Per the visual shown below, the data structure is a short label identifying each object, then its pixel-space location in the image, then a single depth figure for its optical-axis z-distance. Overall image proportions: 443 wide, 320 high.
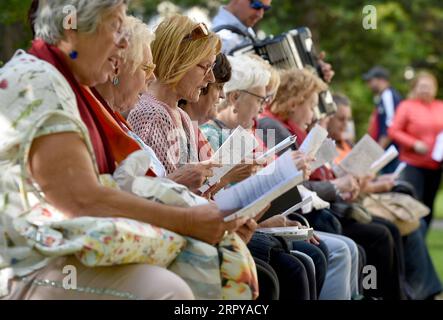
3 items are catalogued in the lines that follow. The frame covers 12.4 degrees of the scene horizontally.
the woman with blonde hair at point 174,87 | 9.36
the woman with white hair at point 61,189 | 6.54
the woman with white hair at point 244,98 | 11.75
